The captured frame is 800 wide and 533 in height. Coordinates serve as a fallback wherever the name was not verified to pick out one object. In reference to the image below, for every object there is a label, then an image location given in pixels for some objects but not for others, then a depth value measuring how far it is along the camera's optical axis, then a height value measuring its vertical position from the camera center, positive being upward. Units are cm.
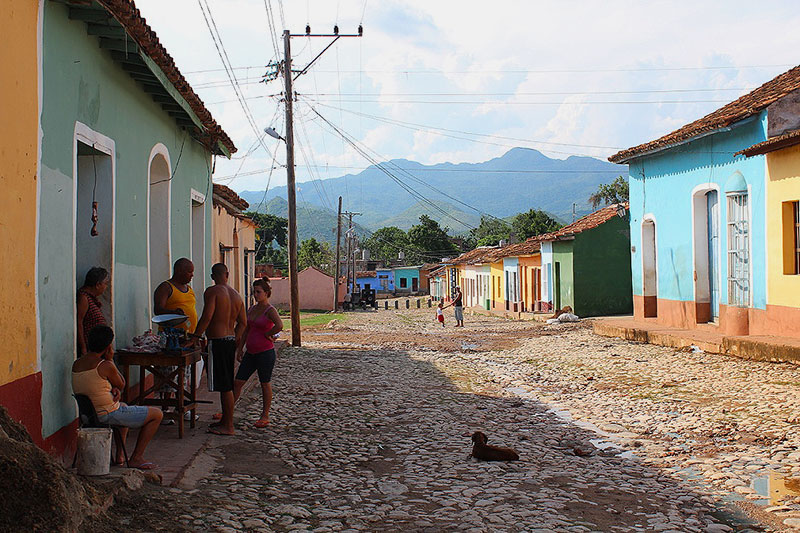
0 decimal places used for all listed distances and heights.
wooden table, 655 -62
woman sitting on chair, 520 -65
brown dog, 671 -140
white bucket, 478 -95
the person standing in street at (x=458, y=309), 2836 -87
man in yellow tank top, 742 -6
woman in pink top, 794 -59
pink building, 5353 -18
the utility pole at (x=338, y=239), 4301 +255
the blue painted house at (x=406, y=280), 8275 +51
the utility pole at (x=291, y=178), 1895 +254
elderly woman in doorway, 582 -9
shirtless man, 725 -47
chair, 521 -81
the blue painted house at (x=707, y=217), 1385 +130
